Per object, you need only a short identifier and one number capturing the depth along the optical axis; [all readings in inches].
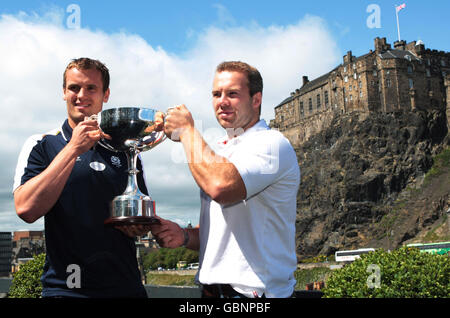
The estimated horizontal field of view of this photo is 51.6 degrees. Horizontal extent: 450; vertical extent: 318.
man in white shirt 107.7
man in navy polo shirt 115.1
